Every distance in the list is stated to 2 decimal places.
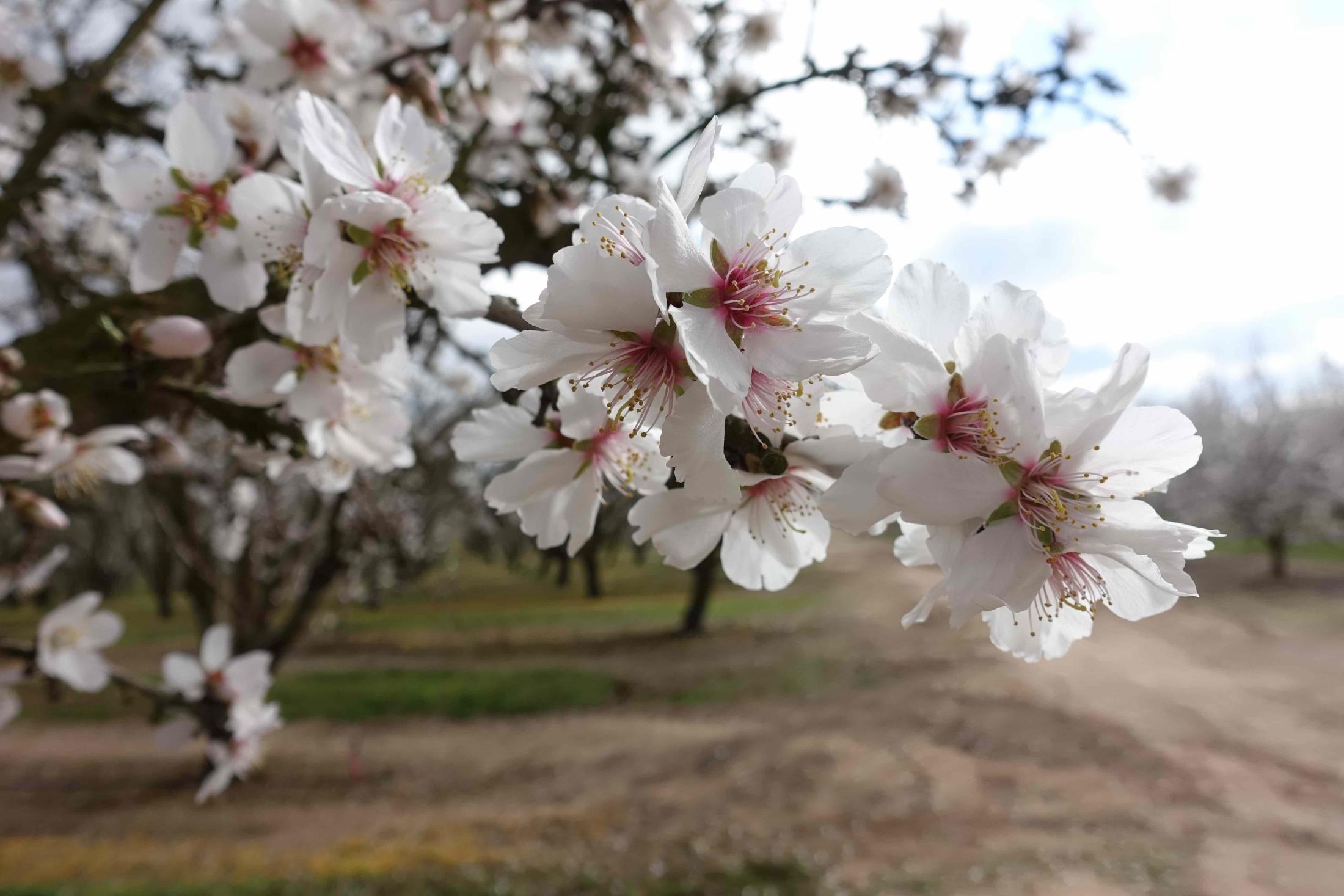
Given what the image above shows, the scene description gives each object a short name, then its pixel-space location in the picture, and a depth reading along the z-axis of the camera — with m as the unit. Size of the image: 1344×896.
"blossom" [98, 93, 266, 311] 0.17
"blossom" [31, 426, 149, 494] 0.22
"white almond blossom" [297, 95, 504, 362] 0.14
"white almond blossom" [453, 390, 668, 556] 0.15
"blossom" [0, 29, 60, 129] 0.34
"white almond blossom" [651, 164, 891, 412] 0.10
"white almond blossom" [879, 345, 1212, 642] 0.11
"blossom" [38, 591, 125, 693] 0.30
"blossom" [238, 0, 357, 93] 0.27
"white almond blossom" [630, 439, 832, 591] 0.13
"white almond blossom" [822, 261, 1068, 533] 0.11
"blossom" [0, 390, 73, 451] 0.21
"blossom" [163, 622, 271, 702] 0.38
